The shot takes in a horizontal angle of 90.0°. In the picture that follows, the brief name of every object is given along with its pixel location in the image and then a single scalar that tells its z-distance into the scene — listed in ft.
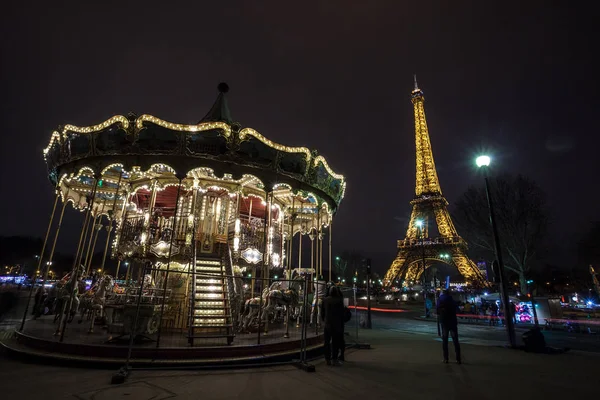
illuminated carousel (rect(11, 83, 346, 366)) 24.32
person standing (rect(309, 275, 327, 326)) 31.56
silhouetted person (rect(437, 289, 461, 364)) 21.52
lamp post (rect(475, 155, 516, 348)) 28.63
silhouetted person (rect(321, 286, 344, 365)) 21.24
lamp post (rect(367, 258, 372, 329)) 41.71
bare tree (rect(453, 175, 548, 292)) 78.23
